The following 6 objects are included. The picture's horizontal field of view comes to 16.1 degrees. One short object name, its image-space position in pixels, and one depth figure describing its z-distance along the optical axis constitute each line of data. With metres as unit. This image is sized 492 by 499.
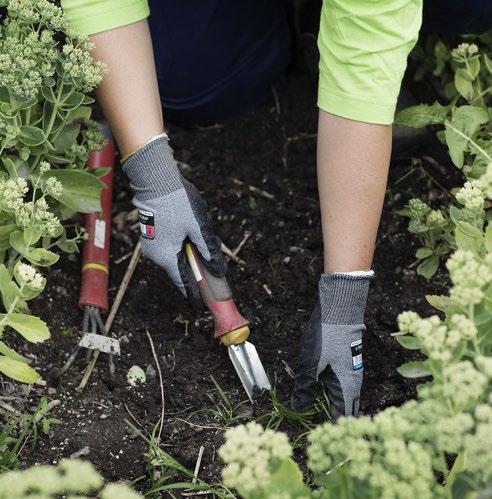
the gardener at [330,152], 2.19
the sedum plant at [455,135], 2.29
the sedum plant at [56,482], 1.71
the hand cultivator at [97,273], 2.33
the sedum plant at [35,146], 2.08
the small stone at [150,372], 2.34
